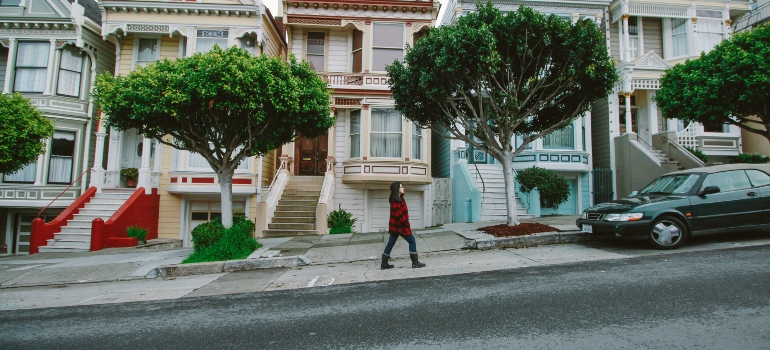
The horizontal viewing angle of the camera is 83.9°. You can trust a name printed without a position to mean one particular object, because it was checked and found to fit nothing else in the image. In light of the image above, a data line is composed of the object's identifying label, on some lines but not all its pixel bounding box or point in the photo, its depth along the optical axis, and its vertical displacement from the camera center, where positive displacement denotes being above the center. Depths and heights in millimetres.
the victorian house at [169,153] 15523 +1870
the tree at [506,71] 10008 +3367
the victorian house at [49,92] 15641 +4060
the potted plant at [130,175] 15891 +1014
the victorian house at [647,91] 17703 +5411
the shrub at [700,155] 16891 +2300
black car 8320 +67
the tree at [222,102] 9117 +2229
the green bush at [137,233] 13867 -987
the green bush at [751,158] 16281 +2134
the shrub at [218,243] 9344 -879
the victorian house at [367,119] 16500 +3492
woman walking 7844 -327
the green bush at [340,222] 14670 -543
